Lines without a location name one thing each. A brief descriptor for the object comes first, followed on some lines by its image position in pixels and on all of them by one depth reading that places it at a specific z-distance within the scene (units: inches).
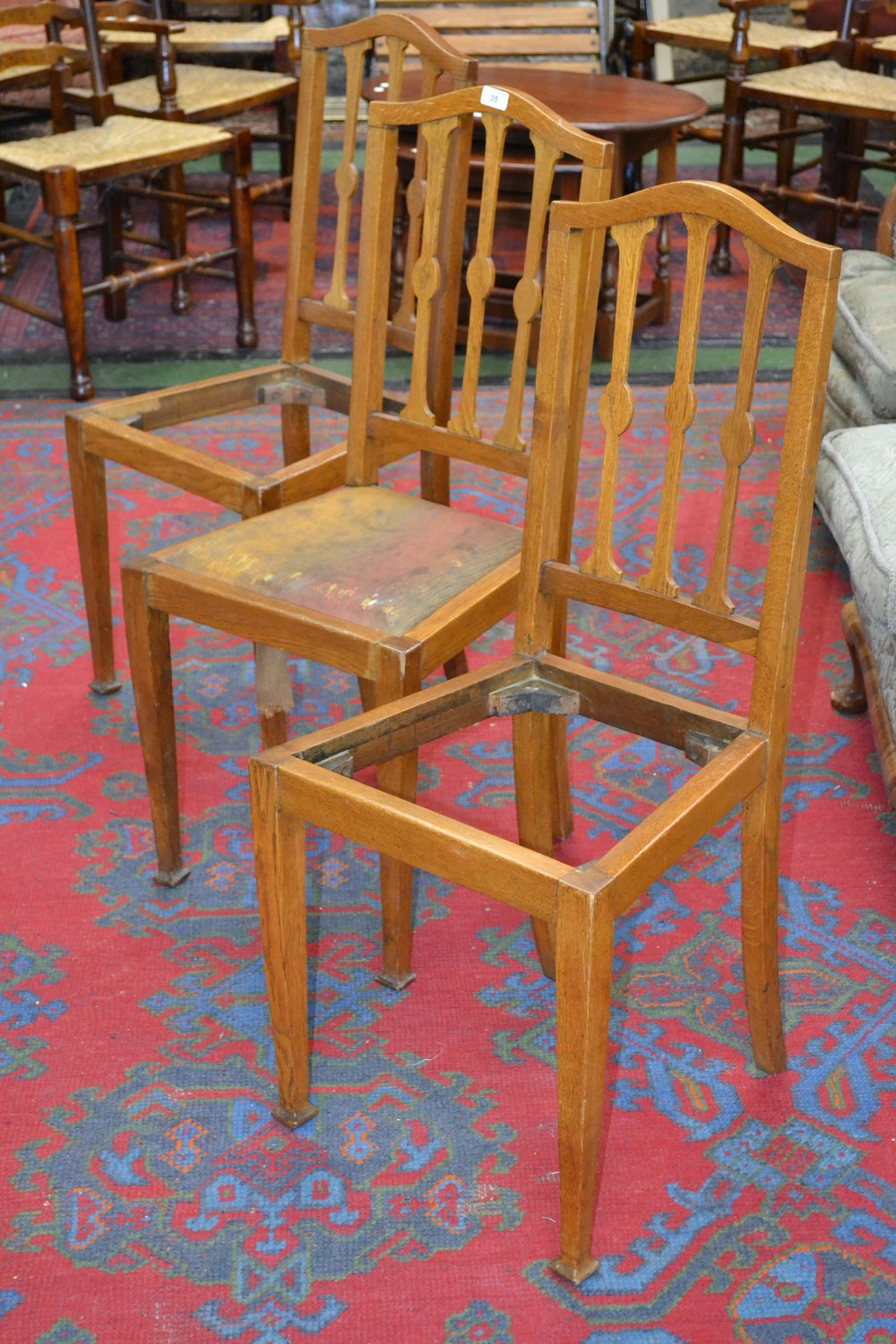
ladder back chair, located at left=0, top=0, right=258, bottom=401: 146.5
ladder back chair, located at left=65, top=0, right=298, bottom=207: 167.8
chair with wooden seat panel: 75.2
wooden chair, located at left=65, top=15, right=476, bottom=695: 89.8
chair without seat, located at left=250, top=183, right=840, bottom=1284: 58.5
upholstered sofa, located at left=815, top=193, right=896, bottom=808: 89.6
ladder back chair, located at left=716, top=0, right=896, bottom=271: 172.4
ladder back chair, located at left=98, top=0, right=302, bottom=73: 190.2
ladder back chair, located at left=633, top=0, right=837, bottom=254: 182.4
